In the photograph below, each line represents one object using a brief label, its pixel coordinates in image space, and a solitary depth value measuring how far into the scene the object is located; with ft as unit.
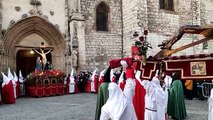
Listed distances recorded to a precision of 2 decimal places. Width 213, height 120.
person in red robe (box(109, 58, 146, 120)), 20.98
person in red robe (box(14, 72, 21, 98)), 48.20
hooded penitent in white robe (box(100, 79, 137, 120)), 13.71
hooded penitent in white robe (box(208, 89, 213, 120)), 18.19
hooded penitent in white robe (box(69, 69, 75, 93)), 52.51
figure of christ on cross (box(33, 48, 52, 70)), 53.47
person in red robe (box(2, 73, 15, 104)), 41.09
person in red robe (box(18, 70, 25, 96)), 51.01
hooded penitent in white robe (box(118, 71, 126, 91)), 23.42
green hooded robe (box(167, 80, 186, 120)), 27.17
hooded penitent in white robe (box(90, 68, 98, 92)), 53.42
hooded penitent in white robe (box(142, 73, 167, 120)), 18.93
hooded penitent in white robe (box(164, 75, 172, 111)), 37.08
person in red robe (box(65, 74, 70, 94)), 53.43
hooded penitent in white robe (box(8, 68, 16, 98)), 43.28
